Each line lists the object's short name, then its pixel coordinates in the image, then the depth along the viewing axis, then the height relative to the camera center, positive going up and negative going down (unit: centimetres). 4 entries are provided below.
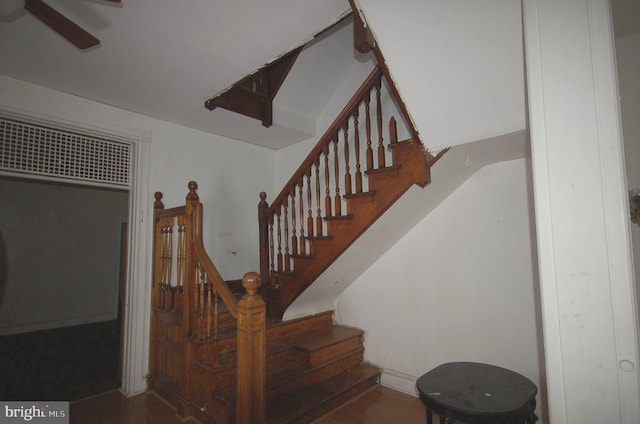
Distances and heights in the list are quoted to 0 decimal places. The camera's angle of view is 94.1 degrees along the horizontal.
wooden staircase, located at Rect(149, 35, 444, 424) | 201 -66
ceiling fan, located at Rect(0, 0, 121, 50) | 136 +106
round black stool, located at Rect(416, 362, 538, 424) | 150 -89
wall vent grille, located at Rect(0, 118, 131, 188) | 244 +76
